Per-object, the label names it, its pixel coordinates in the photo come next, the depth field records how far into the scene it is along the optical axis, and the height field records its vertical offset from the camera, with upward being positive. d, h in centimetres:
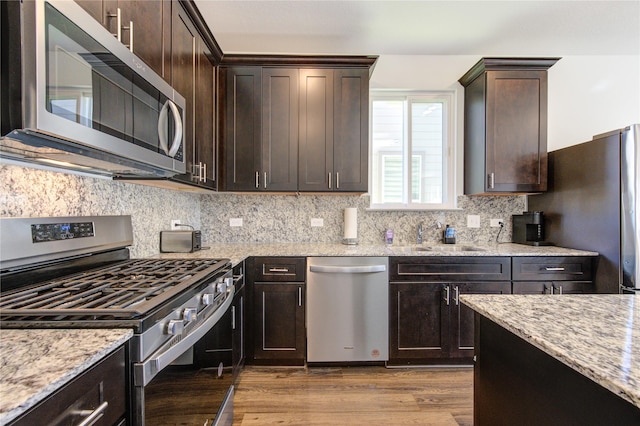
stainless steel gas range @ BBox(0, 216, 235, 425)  80 -27
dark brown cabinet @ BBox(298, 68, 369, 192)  248 +69
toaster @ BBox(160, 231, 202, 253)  215 -21
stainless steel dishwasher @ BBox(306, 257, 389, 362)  226 -75
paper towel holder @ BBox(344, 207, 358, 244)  272 -11
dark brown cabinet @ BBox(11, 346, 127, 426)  54 -39
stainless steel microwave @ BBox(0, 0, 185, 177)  74 +36
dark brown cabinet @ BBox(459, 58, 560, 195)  254 +72
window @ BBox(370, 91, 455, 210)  293 +63
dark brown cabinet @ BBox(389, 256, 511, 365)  228 -68
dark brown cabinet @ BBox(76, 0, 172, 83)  113 +81
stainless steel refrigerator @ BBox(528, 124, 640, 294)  199 +7
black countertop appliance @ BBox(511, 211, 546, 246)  264 -15
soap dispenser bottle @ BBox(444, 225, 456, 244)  282 -23
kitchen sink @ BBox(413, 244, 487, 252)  254 -32
